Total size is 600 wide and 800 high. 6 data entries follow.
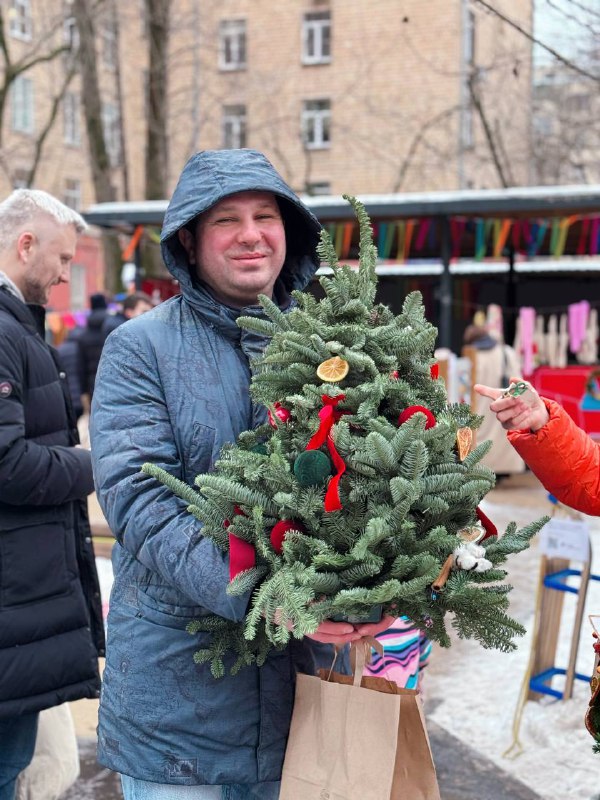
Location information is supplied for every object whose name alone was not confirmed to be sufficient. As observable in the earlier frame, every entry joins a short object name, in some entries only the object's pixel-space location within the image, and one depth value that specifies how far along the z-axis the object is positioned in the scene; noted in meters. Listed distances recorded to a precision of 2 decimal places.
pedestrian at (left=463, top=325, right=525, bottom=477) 10.25
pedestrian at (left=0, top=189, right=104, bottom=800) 2.63
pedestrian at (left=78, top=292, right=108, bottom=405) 9.91
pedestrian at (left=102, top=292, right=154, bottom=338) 8.64
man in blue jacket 1.91
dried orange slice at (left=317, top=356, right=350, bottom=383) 1.69
